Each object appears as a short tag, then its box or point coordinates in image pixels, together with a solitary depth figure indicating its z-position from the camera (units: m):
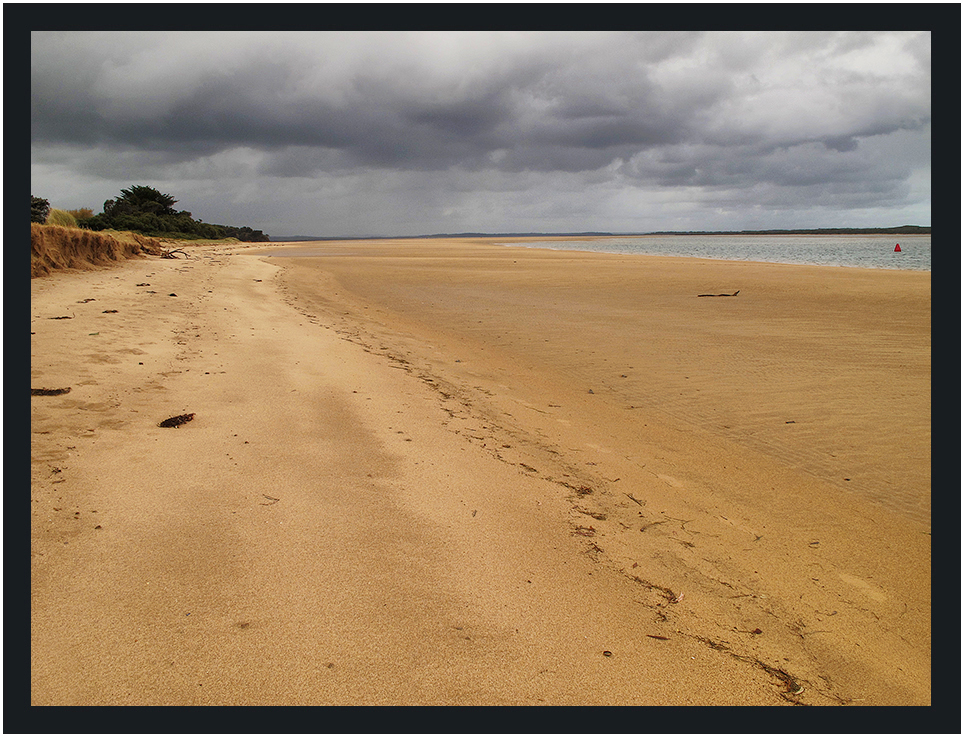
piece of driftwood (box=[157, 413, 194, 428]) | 3.65
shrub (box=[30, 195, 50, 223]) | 15.49
